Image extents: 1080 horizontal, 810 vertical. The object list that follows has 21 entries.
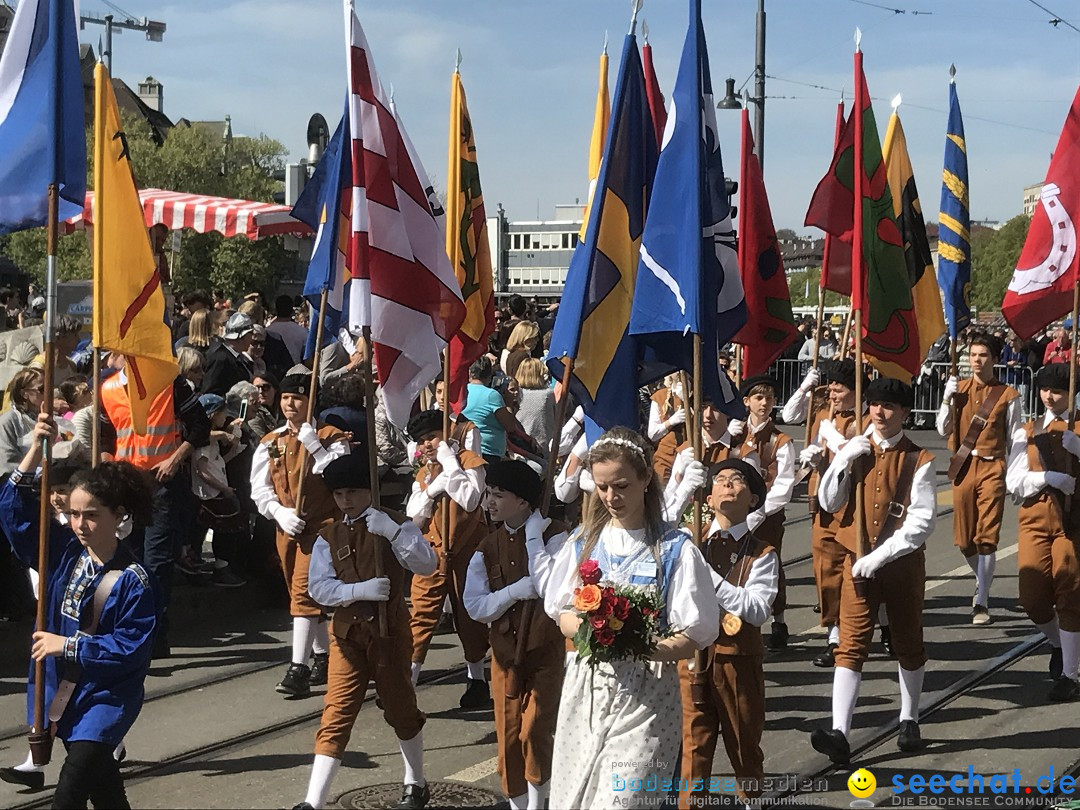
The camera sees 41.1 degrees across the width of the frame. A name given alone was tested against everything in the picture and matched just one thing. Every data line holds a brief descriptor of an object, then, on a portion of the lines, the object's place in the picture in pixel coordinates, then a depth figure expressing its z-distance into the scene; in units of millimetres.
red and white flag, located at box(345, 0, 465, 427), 7223
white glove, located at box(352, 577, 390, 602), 6598
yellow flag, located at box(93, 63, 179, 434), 7777
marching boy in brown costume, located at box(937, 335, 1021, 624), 10977
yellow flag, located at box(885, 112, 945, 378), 10594
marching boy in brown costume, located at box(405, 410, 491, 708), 8547
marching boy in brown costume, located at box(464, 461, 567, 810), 6348
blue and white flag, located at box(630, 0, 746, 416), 7082
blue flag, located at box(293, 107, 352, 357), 9406
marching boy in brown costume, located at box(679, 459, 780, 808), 6156
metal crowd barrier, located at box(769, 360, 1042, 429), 24906
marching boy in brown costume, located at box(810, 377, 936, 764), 7508
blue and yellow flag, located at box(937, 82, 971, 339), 13078
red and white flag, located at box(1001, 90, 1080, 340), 10195
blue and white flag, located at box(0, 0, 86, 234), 7004
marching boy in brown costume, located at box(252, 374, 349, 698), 8758
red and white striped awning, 16938
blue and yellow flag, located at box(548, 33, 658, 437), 7344
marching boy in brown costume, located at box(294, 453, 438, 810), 6633
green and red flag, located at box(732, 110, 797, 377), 9398
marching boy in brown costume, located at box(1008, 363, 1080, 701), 8883
